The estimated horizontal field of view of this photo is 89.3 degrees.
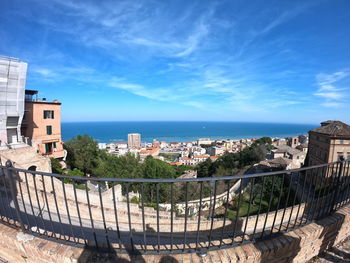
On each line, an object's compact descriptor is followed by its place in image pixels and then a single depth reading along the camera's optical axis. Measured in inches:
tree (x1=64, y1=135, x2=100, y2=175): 745.6
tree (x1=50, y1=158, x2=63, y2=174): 583.2
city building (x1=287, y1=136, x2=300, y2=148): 1857.8
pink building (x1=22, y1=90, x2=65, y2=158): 633.0
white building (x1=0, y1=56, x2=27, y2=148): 566.6
